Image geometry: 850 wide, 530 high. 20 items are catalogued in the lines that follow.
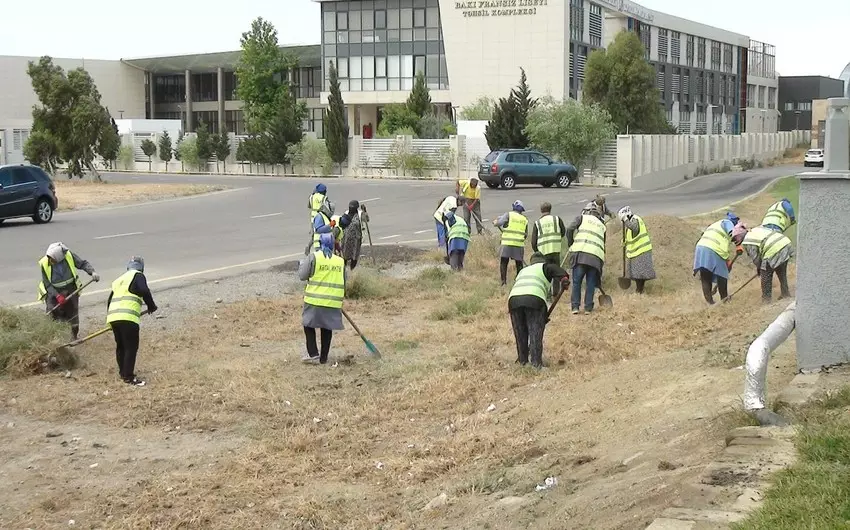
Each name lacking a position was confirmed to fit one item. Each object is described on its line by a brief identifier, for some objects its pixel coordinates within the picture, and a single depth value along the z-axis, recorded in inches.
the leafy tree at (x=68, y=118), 1827.0
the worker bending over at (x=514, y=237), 696.4
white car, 2760.8
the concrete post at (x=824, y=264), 323.3
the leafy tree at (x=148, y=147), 2677.2
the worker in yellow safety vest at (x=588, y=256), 588.4
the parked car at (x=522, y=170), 1683.1
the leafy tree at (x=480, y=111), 2317.9
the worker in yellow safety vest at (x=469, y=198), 922.7
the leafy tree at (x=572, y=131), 1846.7
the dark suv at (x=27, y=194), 1069.1
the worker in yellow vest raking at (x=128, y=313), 430.0
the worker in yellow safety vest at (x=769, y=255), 556.4
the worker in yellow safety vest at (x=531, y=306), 449.1
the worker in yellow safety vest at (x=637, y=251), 636.7
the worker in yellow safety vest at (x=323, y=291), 470.9
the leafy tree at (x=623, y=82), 2313.0
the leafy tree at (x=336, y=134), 2285.9
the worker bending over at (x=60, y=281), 480.4
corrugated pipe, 277.2
